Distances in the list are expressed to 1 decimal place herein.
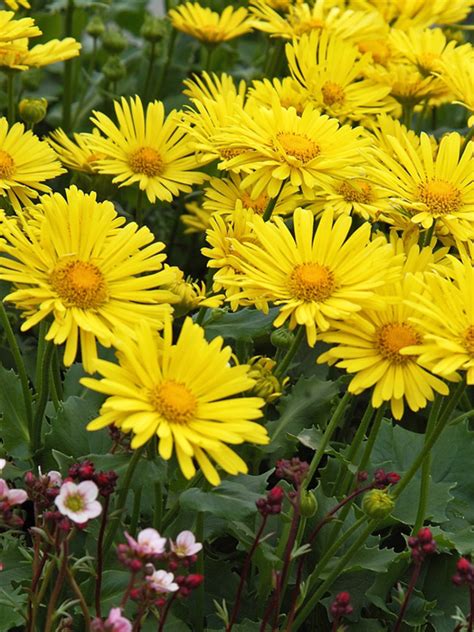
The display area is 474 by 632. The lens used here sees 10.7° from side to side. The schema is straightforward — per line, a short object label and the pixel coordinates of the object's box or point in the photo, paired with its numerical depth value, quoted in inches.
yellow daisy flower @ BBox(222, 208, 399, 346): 29.5
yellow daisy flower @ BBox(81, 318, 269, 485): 27.7
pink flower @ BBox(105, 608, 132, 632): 27.6
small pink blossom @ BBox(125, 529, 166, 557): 27.7
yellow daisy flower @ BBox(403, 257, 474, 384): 28.6
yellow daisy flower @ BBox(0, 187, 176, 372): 29.3
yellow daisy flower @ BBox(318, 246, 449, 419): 29.1
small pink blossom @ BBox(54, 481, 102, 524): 28.0
